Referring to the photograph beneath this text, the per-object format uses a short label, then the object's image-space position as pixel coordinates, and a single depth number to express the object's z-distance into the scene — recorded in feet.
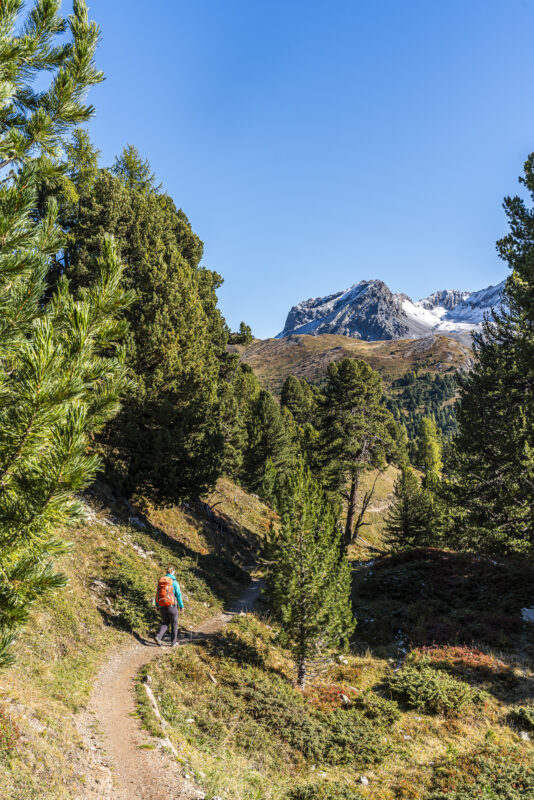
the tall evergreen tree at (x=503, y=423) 49.14
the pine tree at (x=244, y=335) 100.17
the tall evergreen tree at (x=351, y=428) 102.78
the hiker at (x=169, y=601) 38.01
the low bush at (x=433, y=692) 36.04
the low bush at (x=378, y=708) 33.99
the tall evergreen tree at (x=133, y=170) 95.45
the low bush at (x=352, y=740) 27.89
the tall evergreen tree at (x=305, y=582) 38.06
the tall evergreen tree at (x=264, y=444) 127.54
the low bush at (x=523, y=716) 32.40
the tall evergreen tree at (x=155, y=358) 58.34
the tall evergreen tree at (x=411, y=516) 101.14
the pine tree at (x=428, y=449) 267.80
